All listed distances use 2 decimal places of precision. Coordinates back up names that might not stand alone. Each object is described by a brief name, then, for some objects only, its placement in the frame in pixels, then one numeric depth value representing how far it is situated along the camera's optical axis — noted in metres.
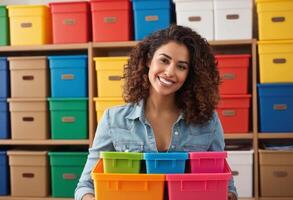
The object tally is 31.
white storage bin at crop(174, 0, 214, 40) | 2.39
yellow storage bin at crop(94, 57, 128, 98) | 2.47
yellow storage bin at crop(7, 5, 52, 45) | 2.57
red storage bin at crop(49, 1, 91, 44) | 2.54
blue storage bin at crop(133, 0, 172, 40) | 2.44
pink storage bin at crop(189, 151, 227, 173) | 1.07
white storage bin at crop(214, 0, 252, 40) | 2.35
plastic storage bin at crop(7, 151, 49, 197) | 2.58
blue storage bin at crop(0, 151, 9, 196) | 2.62
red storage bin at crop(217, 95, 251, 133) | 2.41
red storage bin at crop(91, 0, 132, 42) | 2.48
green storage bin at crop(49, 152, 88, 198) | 2.55
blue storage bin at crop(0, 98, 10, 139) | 2.62
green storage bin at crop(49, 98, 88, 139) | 2.55
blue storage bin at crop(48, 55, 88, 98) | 2.54
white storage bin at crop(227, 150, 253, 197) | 2.39
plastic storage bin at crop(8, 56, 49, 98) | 2.58
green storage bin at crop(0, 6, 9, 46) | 2.61
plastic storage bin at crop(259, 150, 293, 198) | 2.36
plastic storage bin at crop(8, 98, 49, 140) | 2.59
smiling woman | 1.32
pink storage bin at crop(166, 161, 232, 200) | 1.00
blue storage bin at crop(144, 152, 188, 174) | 1.06
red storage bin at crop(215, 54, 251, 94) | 2.38
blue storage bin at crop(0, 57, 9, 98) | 2.61
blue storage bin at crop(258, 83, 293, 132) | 2.35
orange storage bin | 1.01
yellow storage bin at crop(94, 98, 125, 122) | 2.48
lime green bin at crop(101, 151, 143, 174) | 1.06
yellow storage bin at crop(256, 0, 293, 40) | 2.32
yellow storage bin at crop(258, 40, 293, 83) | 2.33
